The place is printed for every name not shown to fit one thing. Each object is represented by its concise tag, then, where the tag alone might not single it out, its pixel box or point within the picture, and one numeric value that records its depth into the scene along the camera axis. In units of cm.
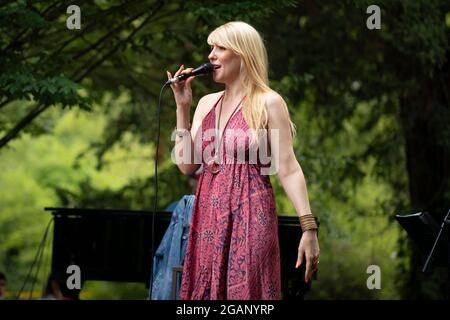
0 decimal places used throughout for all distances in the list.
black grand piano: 1747
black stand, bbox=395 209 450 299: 1185
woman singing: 889
